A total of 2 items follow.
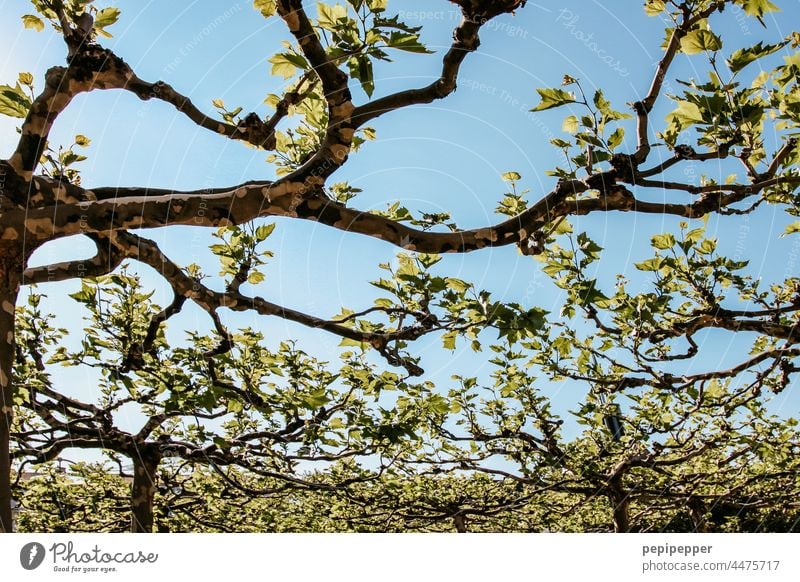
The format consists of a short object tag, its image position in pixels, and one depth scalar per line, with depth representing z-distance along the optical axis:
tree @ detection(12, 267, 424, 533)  5.97
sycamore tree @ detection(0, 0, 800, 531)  3.36
